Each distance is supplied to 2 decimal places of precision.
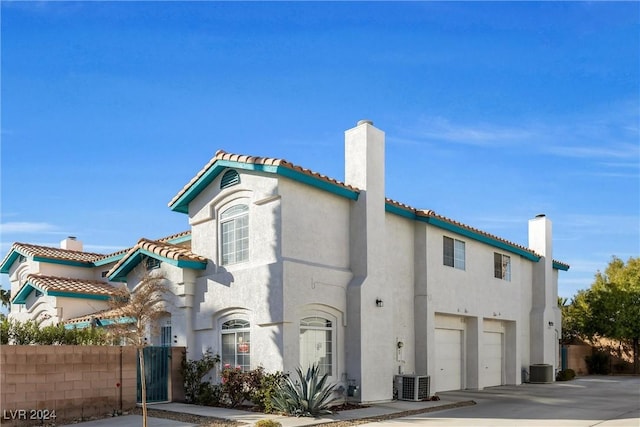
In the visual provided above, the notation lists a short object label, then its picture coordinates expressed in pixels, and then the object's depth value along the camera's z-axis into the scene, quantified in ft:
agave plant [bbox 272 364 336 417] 52.19
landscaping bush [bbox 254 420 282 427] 43.50
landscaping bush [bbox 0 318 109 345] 53.31
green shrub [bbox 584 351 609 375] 118.11
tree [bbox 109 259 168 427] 48.24
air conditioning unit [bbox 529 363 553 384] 94.17
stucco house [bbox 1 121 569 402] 58.39
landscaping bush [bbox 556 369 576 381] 99.86
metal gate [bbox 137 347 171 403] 61.52
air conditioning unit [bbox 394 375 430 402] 64.64
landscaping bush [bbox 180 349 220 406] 61.11
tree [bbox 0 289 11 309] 153.84
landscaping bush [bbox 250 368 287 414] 54.54
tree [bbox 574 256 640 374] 112.16
